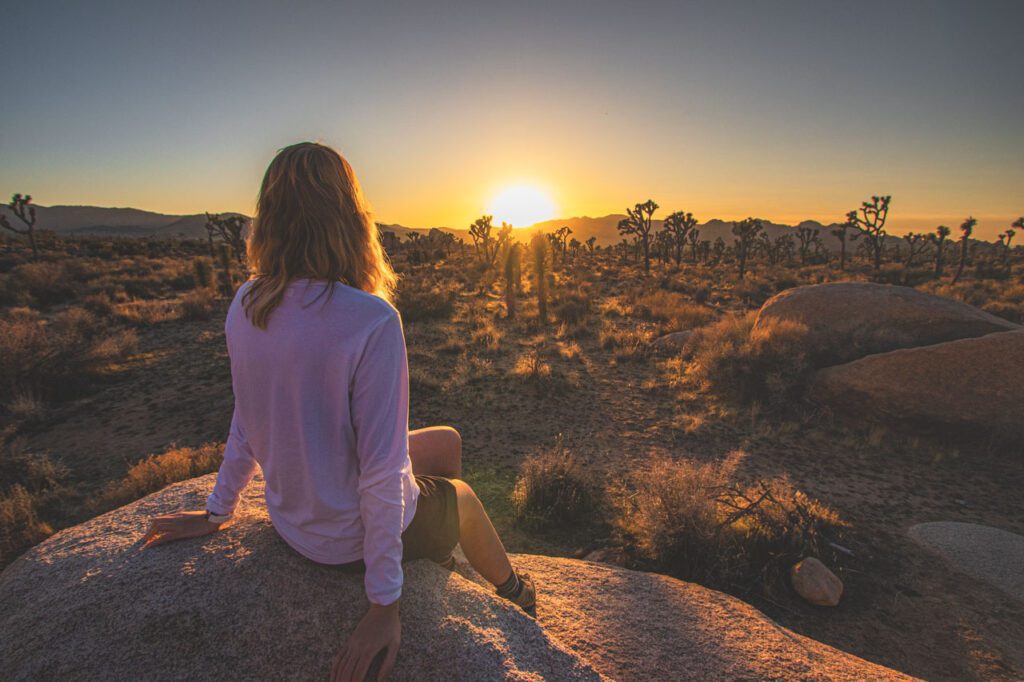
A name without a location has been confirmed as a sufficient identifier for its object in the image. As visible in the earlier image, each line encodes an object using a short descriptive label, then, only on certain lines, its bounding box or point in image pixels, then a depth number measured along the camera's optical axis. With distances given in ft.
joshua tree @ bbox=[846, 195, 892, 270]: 90.53
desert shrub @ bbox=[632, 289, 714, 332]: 41.91
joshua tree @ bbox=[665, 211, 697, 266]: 110.32
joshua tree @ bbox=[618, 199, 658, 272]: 106.42
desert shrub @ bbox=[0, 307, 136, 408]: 23.22
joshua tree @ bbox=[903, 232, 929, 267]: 105.19
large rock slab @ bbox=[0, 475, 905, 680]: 4.97
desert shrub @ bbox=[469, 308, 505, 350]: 36.63
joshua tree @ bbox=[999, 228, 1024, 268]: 106.26
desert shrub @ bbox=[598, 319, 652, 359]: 33.91
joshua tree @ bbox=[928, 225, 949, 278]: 85.33
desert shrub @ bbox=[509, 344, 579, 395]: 26.81
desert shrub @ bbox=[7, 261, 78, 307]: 47.80
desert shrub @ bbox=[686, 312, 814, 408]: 24.66
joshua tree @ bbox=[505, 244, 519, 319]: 50.34
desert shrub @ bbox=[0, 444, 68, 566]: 11.90
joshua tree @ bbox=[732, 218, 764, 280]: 95.54
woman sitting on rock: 4.30
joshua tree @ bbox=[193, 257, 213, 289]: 61.87
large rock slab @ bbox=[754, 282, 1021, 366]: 25.44
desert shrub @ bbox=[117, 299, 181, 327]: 40.42
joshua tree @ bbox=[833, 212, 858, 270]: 98.06
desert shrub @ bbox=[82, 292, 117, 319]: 43.16
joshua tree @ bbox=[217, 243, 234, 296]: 59.14
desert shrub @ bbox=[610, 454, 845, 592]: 11.87
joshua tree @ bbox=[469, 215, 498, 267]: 119.07
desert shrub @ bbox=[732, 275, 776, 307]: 59.93
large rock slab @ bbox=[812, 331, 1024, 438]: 19.81
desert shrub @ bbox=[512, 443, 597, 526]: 14.75
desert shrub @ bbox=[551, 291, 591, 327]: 46.24
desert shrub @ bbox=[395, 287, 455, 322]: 45.37
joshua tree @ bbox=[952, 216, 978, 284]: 82.50
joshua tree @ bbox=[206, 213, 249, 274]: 65.72
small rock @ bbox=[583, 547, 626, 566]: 12.57
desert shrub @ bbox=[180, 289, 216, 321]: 41.98
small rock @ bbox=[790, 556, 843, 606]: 10.98
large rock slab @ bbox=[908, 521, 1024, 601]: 11.86
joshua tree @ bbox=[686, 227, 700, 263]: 123.34
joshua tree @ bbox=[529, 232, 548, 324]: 49.19
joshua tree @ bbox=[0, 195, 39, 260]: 78.38
